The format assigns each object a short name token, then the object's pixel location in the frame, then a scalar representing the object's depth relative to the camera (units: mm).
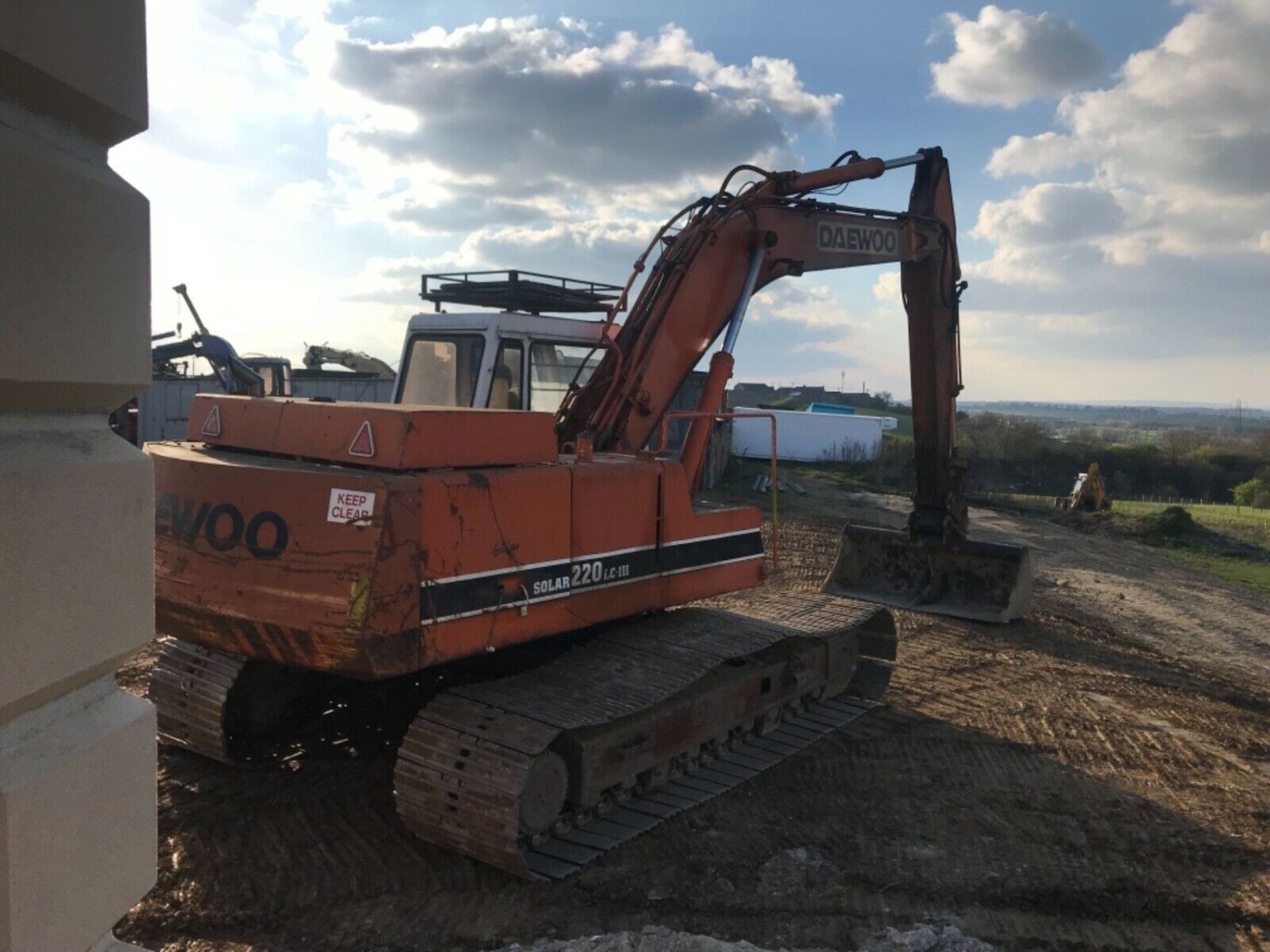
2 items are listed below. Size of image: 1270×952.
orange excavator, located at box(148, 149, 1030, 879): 4492
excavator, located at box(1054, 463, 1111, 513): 22984
